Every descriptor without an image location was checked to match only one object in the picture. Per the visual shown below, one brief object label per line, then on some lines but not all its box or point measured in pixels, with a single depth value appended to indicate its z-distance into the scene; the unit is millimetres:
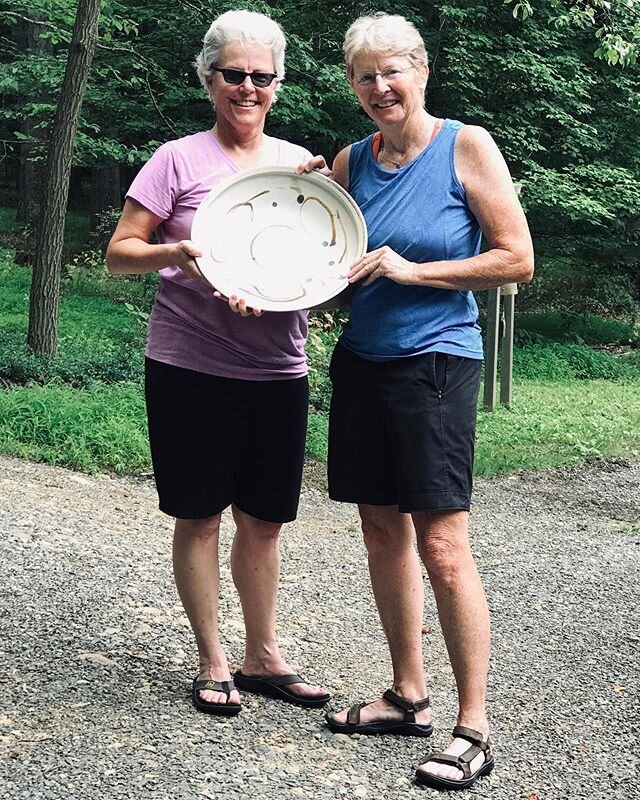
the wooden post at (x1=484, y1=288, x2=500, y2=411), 10250
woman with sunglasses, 3100
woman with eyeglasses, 2906
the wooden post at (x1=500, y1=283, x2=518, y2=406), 10562
